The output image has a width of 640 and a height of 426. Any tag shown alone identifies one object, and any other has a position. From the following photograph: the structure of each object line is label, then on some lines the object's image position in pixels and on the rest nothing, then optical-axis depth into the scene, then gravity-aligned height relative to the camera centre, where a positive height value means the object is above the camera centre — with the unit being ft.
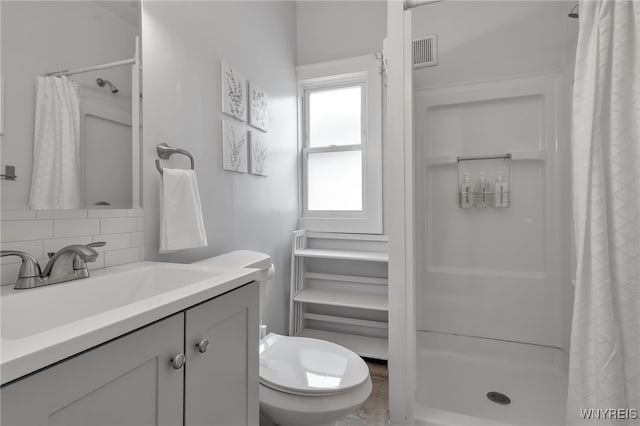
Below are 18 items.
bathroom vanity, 1.39 -0.78
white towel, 3.62 +0.03
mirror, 2.54 +1.04
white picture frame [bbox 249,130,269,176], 5.75 +1.18
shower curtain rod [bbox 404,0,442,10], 4.41 +2.99
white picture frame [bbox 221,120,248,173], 5.03 +1.13
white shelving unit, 6.98 -1.79
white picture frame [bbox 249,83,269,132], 5.78 +2.08
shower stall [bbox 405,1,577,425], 5.93 +0.31
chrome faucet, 2.38 -0.42
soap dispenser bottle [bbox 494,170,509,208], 6.32 +0.40
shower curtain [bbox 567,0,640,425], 3.64 -0.07
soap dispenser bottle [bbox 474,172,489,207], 6.45 +0.44
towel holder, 3.80 +0.79
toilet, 3.48 -1.94
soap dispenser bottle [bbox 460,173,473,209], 6.55 +0.44
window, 7.43 +1.70
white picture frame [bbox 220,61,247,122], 5.00 +2.06
